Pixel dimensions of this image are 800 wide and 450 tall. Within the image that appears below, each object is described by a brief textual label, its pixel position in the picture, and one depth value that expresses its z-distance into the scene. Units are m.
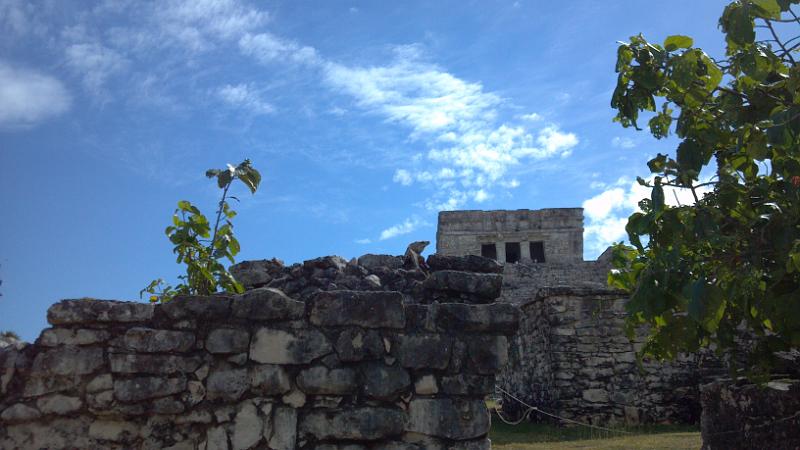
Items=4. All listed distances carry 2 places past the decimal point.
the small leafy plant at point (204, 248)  4.46
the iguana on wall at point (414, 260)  4.78
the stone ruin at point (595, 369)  10.96
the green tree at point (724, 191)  4.09
